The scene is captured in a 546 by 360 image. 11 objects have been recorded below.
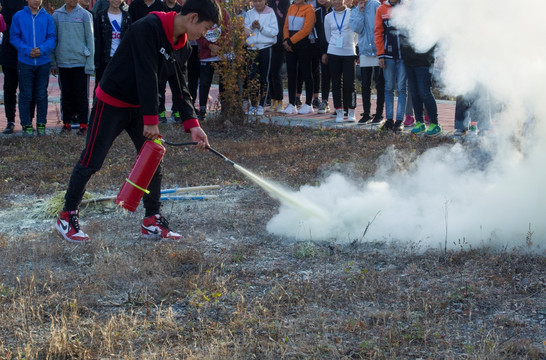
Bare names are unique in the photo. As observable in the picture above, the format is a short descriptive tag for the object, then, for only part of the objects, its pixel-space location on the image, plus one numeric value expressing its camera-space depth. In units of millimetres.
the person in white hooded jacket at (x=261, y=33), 11781
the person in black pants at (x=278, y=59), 12297
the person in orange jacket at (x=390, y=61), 9844
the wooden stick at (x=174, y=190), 6750
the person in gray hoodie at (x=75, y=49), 10422
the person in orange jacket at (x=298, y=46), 11844
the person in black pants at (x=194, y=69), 11750
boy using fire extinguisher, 5113
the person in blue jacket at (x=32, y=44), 10188
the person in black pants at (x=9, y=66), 10508
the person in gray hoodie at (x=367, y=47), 10562
